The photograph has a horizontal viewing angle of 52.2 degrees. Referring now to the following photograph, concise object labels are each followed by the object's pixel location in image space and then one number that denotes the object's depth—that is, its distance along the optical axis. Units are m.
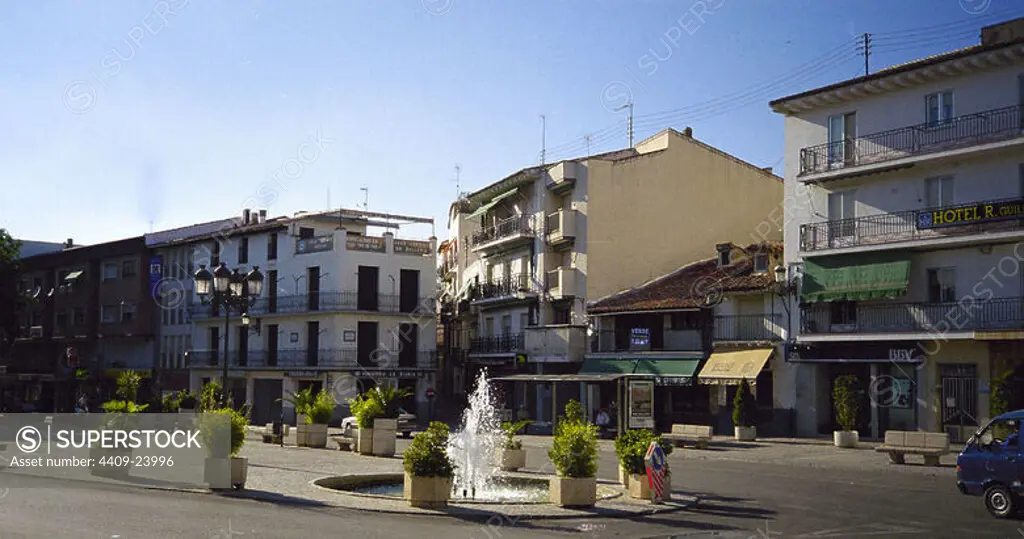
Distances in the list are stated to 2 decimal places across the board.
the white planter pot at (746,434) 39.06
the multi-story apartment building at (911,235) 33.78
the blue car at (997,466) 17.78
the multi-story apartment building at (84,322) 71.81
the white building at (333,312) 58.22
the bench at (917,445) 28.12
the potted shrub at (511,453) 26.25
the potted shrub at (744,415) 39.09
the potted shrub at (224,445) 20.59
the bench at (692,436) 35.56
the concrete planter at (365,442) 31.56
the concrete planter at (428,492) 18.20
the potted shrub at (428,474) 18.22
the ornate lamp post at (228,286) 27.55
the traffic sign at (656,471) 19.27
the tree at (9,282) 65.75
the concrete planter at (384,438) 31.45
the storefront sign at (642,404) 32.12
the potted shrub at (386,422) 31.50
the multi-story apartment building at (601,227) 49.78
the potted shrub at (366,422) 31.61
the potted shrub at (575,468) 18.45
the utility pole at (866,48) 41.22
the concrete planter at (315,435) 34.78
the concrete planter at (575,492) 18.48
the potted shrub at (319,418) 33.88
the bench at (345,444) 33.12
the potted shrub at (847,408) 35.03
